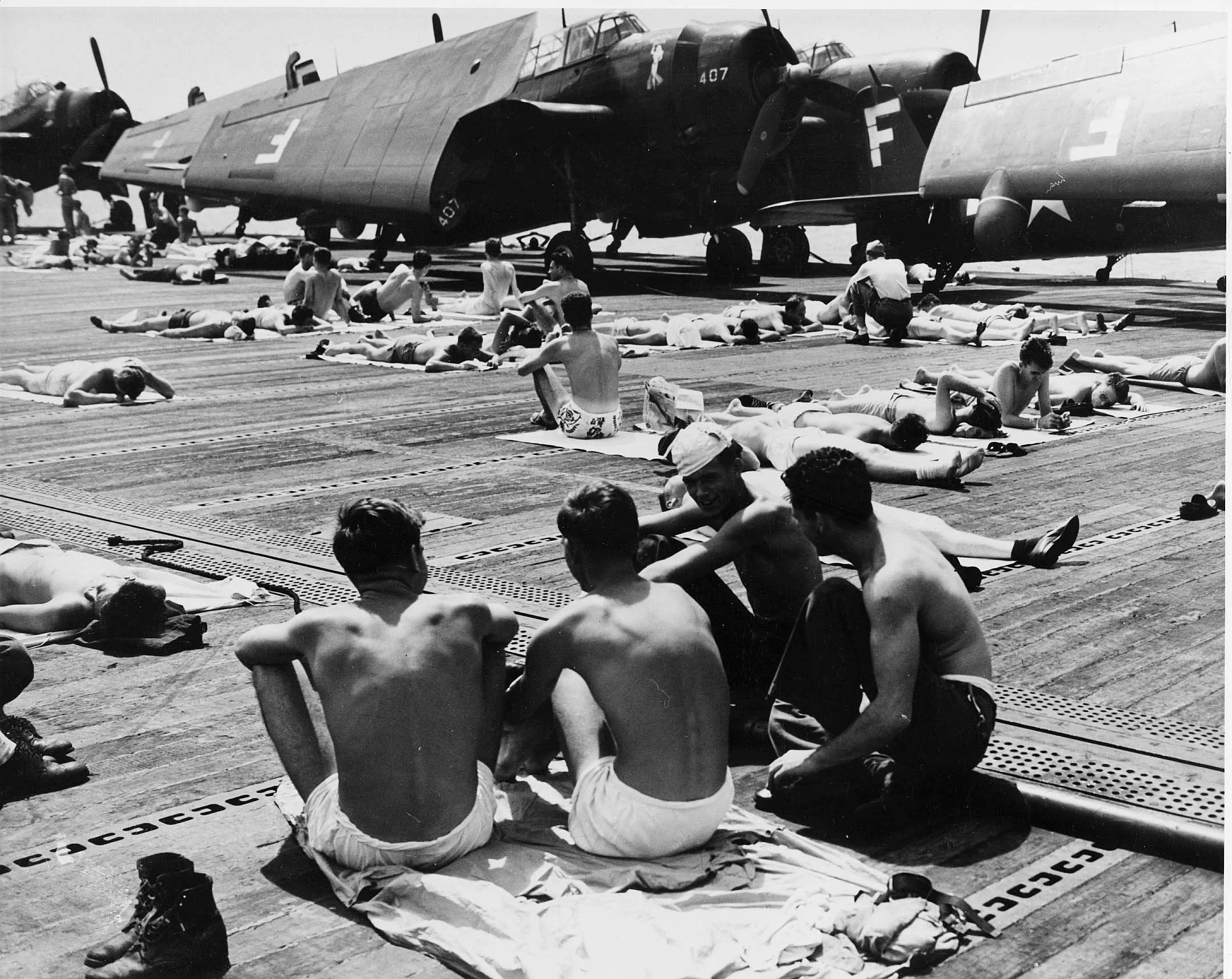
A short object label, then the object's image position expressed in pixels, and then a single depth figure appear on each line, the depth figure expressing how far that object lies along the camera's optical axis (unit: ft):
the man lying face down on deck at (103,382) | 45.11
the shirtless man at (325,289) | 68.85
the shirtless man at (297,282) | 69.62
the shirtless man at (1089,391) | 41.83
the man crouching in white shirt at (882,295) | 61.67
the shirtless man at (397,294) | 70.54
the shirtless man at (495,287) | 71.05
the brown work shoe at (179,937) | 11.19
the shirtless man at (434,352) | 54.08
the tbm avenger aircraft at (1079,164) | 66.59
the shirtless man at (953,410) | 36.58
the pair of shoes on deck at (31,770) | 15.28
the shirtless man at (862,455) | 30.76
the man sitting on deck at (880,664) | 13.70
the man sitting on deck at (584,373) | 36.96
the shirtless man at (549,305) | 52.34
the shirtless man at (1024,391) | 38.42
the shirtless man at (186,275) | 95.61
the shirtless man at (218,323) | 65.26
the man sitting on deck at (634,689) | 12.92
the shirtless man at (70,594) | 20.27
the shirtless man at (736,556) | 16.43
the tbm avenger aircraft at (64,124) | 177.37
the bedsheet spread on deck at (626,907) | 11.32
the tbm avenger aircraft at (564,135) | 87.61
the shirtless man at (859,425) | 33.40
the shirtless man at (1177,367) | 46.80
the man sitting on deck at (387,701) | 12.51
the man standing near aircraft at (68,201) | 145.18
